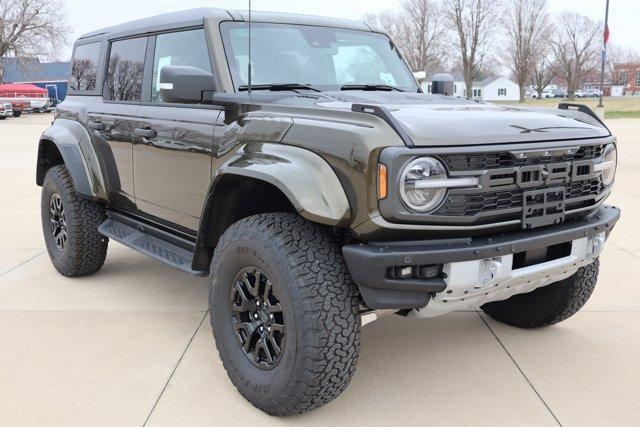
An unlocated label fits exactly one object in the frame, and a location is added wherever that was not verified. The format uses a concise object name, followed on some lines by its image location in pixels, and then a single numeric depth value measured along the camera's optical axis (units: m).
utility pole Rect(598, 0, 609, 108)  22.56
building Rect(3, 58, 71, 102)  48.25
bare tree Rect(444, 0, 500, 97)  68.06
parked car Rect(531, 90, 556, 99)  108.00
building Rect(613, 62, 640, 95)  110.88
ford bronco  2.51
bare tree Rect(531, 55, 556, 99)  78.74
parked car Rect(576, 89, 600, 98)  101.25
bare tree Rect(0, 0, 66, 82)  47.34
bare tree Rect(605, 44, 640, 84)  104.27
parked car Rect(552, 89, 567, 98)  108.59
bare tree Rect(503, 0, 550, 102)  73.06
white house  103.96
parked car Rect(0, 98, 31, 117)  34.53
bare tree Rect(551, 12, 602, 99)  82.50
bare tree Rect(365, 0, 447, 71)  66.25
